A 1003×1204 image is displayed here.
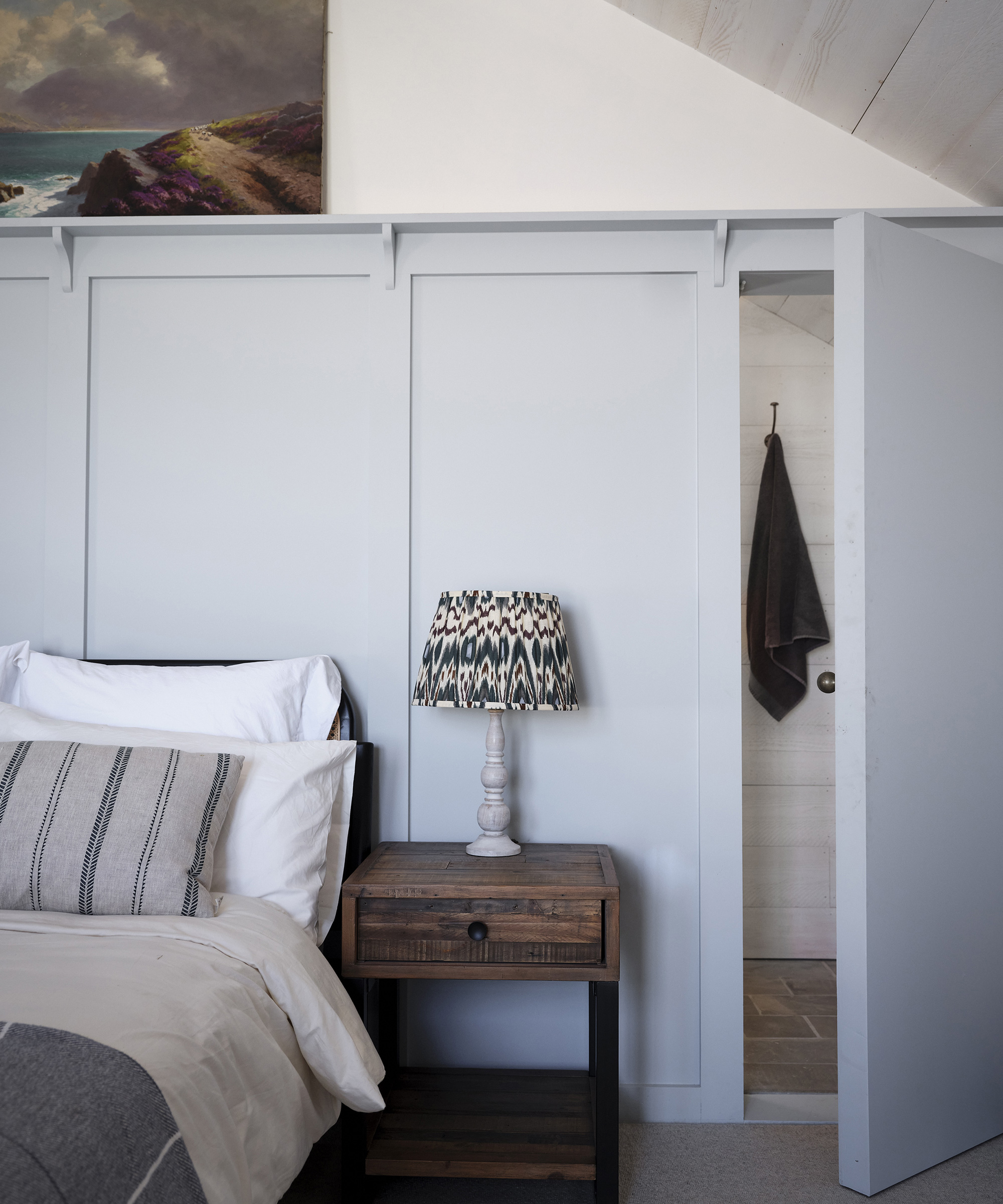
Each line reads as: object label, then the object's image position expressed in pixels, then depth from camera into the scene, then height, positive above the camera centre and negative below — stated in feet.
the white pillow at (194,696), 6.11 -0.66
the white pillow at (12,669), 6.38 -0.46
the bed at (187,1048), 2.88 -1.90
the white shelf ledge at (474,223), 6.65 +3.33
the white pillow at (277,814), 5.31 -1.39
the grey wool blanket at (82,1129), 2.53 -1.76
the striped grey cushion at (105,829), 4.61 -1.29
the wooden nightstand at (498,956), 5.21 -2.31
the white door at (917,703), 5.56 -0.64
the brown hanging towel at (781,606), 9.72 +0.09
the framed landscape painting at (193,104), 7.25 +4.62
